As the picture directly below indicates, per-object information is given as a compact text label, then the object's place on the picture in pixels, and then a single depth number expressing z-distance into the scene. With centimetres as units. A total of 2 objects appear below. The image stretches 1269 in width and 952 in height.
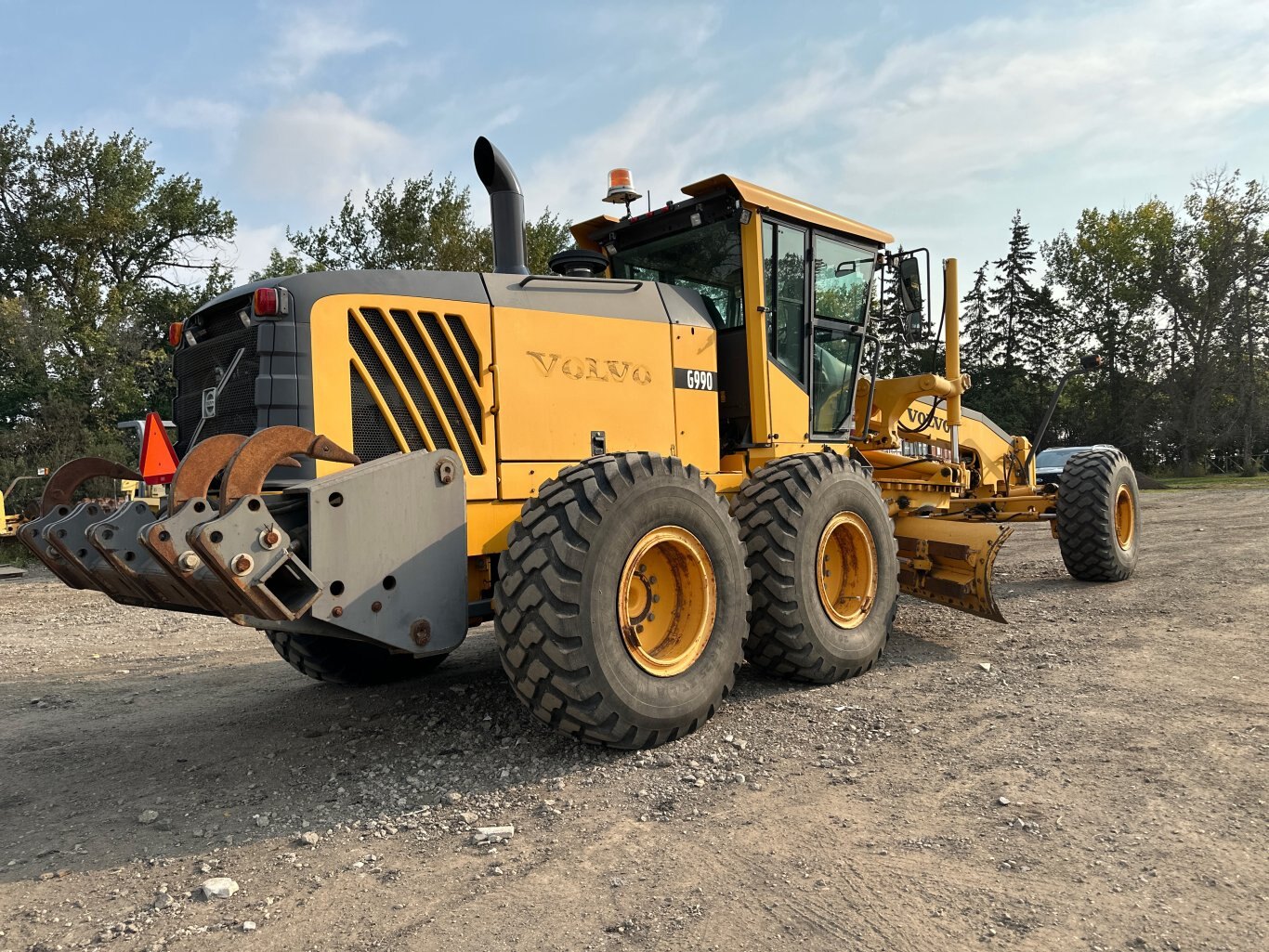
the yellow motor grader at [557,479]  358
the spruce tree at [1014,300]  4581
